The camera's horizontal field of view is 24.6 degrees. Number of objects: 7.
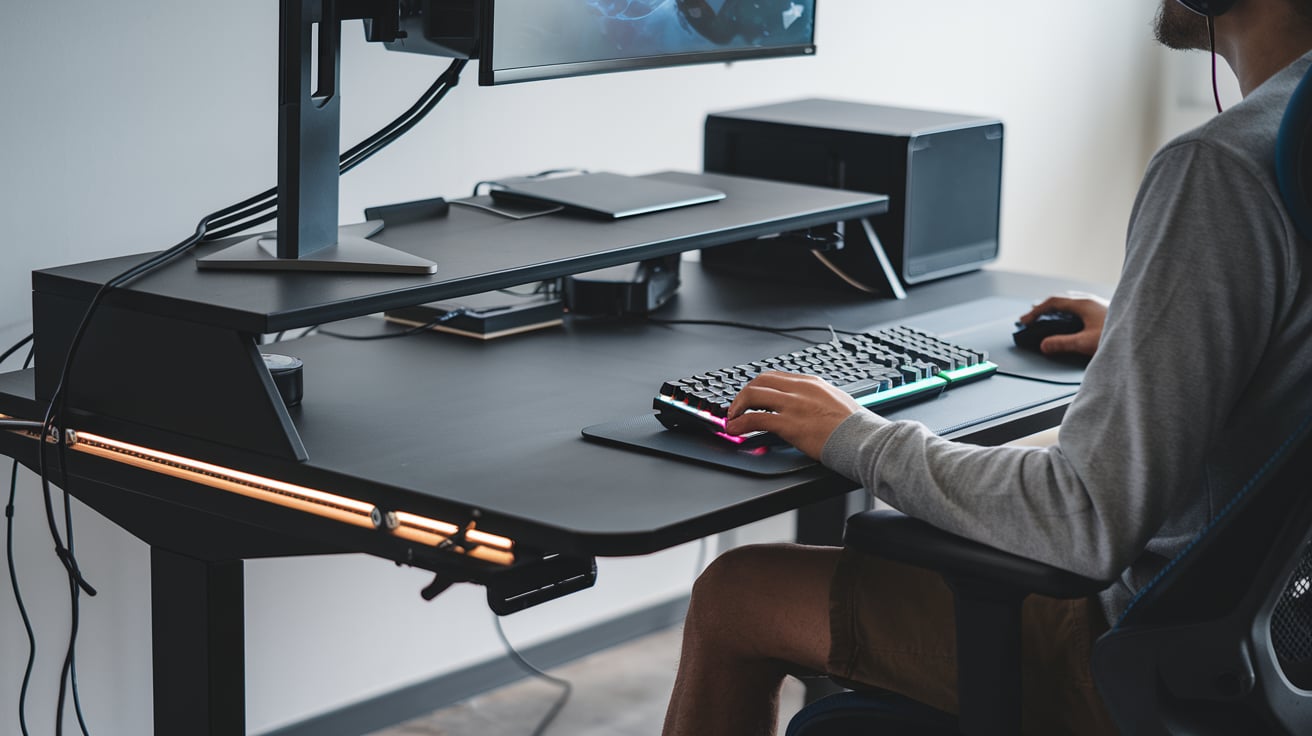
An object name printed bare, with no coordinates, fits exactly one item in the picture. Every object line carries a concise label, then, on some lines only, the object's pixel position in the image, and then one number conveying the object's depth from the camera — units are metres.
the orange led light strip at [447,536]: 2.95
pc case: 4.02
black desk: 2.99
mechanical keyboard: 3.20
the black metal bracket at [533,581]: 2.94
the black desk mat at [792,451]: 3.12
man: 2.87
